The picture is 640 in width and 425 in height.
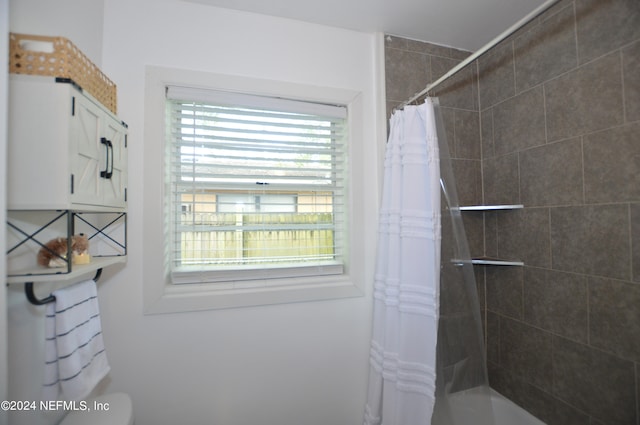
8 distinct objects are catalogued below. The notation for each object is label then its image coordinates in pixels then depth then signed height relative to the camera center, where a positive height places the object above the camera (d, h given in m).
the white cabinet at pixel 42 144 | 0.69 +0.20
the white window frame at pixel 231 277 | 1.15 -0.02
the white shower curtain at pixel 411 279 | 1.13 -0.28
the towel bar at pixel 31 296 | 0.72 -0.21
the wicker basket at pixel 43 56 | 0.70 +0.45
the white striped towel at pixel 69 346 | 0.78 -0.39
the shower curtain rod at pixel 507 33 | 0.78 +0.62
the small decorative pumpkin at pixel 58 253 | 0.75 -0.10
